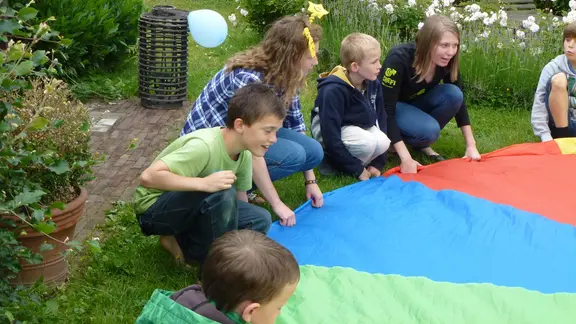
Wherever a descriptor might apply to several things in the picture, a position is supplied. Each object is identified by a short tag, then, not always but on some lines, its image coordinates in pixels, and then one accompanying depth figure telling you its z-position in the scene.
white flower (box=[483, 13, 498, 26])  6.13
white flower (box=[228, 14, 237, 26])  8.01
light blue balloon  5.09
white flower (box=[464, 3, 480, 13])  6.33
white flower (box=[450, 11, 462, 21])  6.47
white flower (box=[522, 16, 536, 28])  6.14
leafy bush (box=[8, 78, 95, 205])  3.01
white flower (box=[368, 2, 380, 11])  6.84
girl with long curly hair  3.82
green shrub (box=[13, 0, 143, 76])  6.18
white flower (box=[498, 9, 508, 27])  6.32
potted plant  2.33
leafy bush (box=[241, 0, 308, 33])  7.41
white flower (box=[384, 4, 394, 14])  6.66
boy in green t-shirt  3.04
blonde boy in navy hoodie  4.41
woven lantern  5.99
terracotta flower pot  3.05
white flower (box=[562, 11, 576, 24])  5.87
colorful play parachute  3.05
